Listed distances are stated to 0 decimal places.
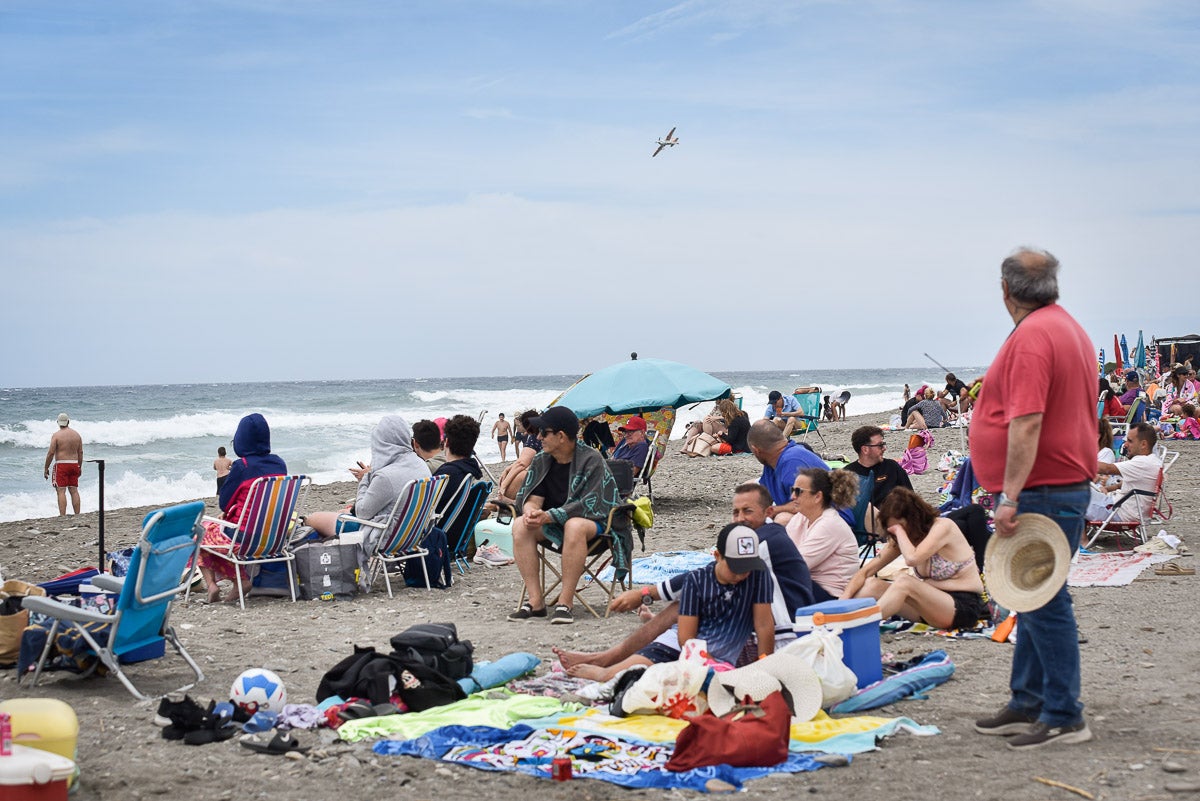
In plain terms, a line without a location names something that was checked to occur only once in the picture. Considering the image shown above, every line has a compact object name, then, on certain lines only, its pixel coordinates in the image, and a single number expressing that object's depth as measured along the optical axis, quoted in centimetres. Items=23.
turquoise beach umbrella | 1140
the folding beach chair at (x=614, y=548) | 693
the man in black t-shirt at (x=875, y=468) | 746
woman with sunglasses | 586
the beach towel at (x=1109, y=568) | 756
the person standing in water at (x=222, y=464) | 1547
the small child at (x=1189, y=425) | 1873
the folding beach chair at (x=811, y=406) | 2022
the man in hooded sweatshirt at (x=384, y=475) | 782
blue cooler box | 455
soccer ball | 450
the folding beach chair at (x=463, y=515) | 844
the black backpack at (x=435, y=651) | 479
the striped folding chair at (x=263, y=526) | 710
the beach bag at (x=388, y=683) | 461
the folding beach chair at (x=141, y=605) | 475
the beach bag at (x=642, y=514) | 704
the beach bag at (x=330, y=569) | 749
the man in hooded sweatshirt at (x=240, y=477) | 736
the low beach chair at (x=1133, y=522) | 879
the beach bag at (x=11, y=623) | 520
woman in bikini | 573
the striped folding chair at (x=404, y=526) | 755
